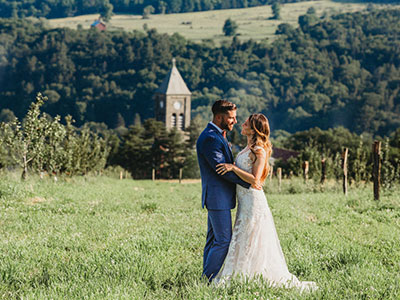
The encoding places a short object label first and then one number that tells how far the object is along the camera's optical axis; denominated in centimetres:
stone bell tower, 8512
